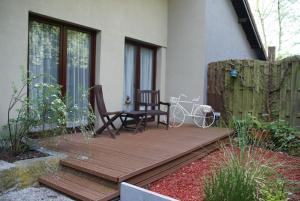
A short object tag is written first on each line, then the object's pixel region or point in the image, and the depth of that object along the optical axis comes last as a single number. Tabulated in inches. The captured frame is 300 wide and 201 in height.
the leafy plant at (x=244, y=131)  122.5
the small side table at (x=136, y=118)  229.3
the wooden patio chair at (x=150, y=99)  254.2
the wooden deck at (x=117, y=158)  136.6
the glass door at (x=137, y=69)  282.8
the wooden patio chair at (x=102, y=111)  214.8
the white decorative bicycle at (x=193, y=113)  293.6
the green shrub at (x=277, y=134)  230.4
